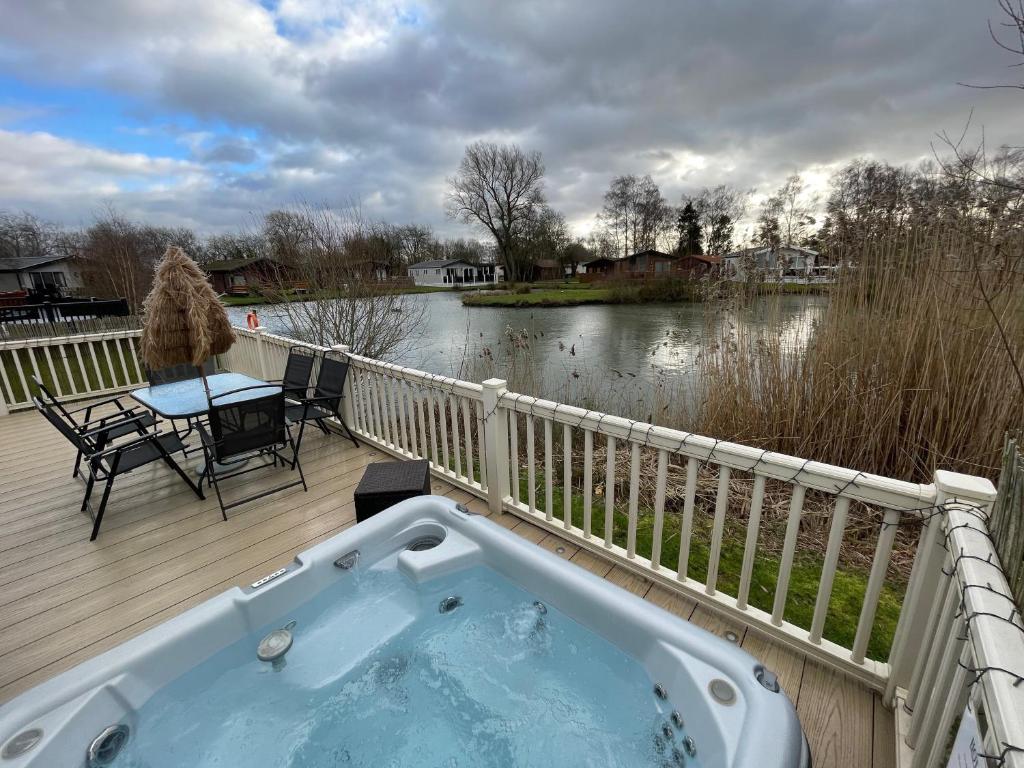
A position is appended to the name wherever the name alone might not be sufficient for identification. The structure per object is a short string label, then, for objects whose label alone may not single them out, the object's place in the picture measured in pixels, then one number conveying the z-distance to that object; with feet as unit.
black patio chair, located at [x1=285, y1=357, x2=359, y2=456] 11.93
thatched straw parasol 8.49
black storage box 8.16
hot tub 4.29
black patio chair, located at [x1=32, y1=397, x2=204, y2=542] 8.34
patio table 9.50
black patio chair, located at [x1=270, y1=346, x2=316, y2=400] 12.88
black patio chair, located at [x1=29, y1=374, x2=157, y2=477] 9.00
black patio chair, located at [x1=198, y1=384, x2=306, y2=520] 8.95
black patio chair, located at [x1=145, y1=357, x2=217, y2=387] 12.62
